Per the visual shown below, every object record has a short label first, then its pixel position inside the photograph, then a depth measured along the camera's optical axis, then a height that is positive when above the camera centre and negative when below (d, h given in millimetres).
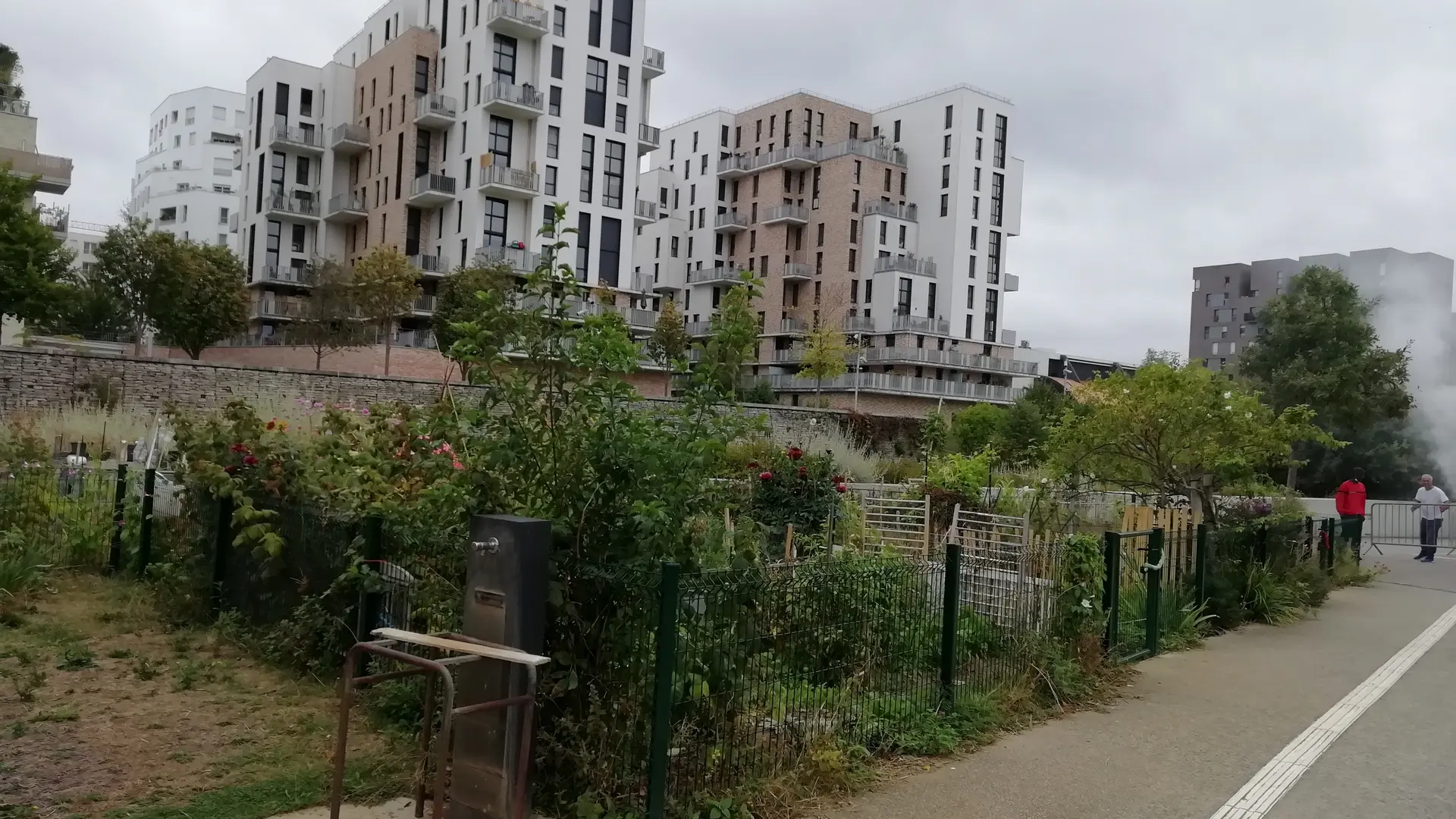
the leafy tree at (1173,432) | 12219 +198
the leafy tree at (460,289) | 41906 +5073
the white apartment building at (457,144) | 51688 +13801
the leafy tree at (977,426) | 40438 +433
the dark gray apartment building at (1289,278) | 45281 +10573
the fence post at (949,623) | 6770 -1188
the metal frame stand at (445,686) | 4238 -1159
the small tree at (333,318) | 47344 +3721
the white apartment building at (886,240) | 71000 +13327
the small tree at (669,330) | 53166 +4742
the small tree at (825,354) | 59875 +4188
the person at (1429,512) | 20422 -998
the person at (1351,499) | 19984 -786
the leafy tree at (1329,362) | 38031 +3456
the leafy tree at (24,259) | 33875 +4080
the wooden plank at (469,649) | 4359 -992
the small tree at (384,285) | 45438 +5104
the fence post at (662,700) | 4684 -1233
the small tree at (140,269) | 43375 +4979
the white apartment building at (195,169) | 100062 +21641
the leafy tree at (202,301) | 44438 +4066
